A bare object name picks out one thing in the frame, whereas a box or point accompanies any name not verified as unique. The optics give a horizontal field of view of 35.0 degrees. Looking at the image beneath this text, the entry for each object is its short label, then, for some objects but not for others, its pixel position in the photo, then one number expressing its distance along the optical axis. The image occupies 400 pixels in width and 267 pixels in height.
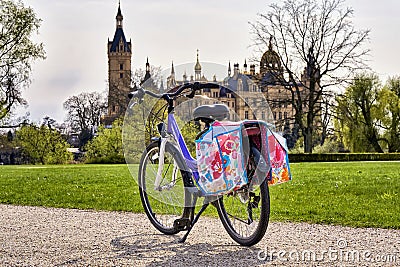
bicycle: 5.52
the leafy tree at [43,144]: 48.28
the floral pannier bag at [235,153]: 5.47
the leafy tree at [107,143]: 43.88
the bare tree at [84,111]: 63.19
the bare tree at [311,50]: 39.47
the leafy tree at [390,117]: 47.43
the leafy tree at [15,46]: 37.88
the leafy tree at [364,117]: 45.12
